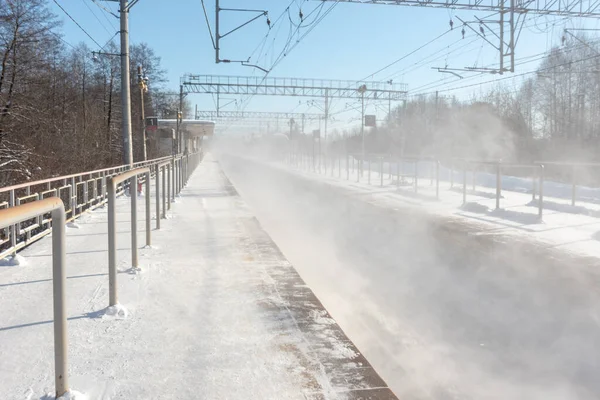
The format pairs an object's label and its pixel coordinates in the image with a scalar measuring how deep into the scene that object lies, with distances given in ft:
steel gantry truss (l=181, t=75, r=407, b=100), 118.32
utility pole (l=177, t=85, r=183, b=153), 102.16
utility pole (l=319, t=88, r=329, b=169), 126.21
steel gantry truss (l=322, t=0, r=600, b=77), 48.26
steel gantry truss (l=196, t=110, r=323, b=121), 196.13
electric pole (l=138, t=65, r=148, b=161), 74.69
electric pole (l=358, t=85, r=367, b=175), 102.89
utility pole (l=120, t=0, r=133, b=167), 50.83
